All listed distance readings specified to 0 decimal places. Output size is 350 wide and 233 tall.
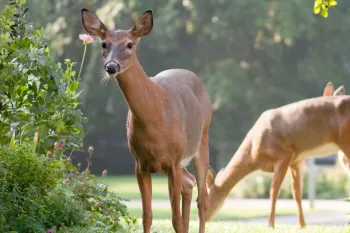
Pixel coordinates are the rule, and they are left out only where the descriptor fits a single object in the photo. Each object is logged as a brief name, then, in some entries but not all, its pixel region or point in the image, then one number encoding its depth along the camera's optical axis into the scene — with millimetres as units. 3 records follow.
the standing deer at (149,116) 13531
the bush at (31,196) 13242
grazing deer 23562
